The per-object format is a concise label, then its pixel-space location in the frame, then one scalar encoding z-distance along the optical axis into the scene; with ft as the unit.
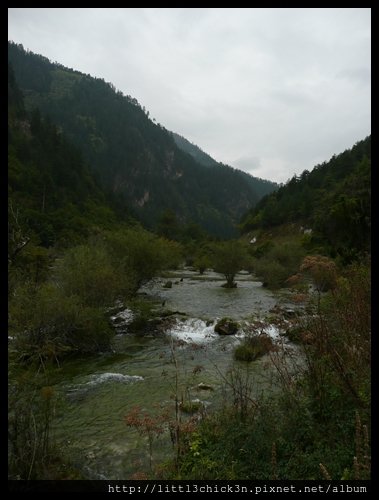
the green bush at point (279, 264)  123.03
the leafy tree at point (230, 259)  128.26
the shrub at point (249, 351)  45.29
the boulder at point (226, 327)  60.70
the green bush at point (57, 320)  39.29
